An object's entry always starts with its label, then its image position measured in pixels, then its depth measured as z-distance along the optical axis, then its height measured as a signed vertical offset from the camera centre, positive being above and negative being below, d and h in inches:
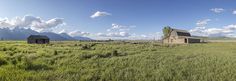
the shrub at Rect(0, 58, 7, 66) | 325.6 -62.3
